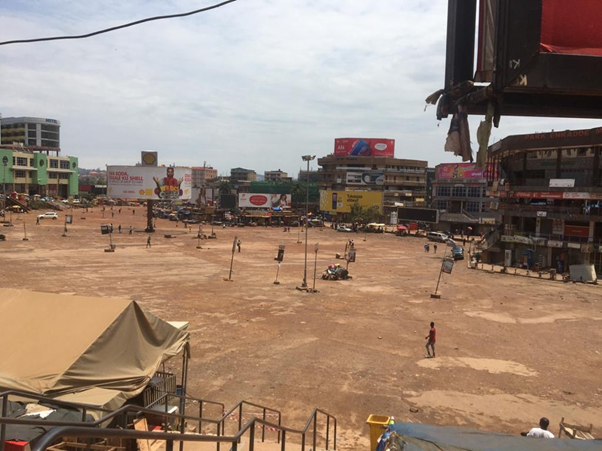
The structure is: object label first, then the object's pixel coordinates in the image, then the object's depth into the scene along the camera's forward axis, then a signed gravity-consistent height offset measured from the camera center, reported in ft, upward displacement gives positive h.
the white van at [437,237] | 230.17 -14.81
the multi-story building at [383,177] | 358.02 +20.60
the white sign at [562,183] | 139.74 +7.89
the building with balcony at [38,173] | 344.53 +15.19
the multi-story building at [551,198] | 136.98 +3.42
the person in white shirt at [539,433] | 28.99 -13.43
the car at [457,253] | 170.91 -16.53
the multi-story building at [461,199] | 267.59 +4.34
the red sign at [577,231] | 138.72 -5.87
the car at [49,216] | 268.82 -12.97
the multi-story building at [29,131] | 499.92 +63.39
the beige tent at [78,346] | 25.07 -8.75
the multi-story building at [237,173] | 653.30 +34.74
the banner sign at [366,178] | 356.18 +18.76
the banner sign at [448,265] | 99.69 -12.19
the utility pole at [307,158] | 119.48 +10.83
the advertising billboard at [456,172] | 268.21 +19.73
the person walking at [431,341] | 57.72 -16.23
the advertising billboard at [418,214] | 262.49 -5.22
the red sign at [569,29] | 13.29 +5.04
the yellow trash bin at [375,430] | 29.91 -13.97
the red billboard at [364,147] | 384.68 +44.84
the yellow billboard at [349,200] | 305.32 +1.83
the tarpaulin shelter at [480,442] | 19.16 -9.60
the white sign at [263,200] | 311.06 -0.30
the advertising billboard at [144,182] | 243.81 +6.99
